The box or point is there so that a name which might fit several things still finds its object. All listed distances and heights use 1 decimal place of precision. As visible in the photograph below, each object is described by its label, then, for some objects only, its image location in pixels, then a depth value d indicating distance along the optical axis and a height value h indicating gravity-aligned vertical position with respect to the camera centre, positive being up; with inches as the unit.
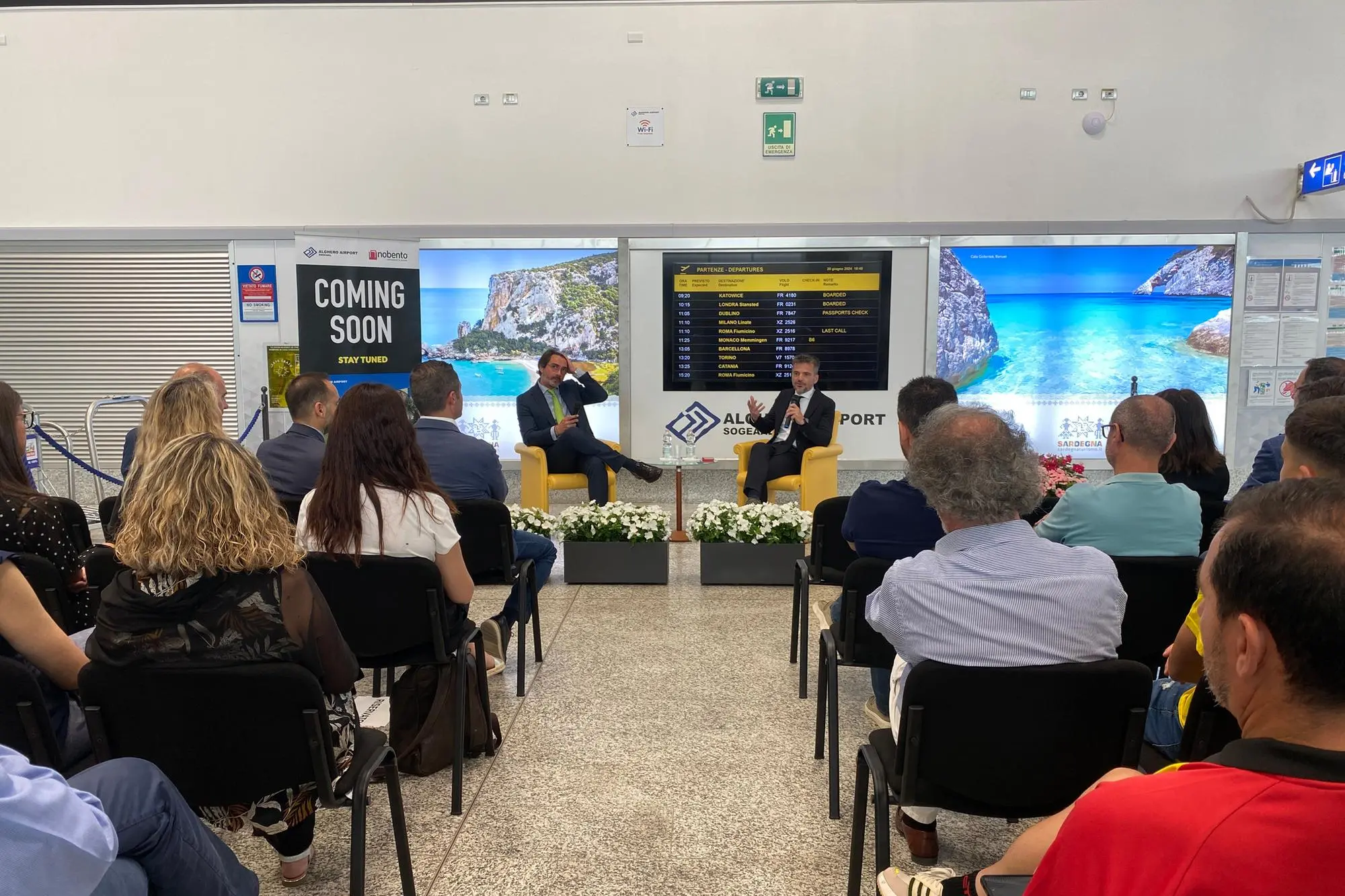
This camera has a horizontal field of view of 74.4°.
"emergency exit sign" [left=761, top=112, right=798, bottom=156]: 310.8 +75.6
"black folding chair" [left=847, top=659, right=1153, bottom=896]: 76.1 -33.2
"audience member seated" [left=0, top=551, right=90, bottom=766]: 84.0 -30.3
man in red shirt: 37.0 -17.6
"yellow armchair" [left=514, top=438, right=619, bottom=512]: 269.0 -41.1
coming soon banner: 227.5 +9.8
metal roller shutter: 327.3 +7.1
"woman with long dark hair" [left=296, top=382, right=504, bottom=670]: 119.0 -21.1
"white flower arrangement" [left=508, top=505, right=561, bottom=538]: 213.2 -41.9
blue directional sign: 286.2 +59.6
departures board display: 319.0 +11.6
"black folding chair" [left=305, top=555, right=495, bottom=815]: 115.6 -34.9
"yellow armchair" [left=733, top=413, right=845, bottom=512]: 271.1 -39.7
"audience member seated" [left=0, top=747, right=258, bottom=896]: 46.5 -31.6
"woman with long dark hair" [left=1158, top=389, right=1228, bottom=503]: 156.5 -18.6
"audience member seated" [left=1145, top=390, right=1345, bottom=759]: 87.6 -13.8
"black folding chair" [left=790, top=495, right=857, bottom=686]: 157.9 -35.9
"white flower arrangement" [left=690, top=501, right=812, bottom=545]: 225.0 -44.8
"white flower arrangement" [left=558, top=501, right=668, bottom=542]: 226.5 -45.1
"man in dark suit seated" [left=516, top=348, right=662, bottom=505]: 281.0 -25.7
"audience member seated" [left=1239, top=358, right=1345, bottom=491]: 144.7 -16.9
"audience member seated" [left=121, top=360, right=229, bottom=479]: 160.3 -7.8
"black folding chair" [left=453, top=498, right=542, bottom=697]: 151.9 -33.5
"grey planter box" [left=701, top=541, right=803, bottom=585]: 225.8 -54.6
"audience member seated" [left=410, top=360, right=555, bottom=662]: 163.3 -19.5
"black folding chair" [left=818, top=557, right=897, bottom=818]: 117.5 -40.2
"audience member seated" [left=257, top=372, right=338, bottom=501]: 158.9 -17.8
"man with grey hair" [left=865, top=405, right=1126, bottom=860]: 79.0 -20.9
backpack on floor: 126.6 -53.4
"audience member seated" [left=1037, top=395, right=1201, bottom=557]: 117.3 -20.4
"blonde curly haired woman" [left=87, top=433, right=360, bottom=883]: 80.0 -21.8
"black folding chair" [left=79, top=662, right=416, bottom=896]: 77.4 -34.0
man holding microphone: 283.1 -27.1
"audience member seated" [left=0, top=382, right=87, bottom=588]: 121.0 -23.3
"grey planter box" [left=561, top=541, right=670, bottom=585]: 227.3 -55.0
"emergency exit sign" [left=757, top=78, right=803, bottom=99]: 308.3 +90.8
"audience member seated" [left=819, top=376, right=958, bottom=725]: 124.4 -24.1
